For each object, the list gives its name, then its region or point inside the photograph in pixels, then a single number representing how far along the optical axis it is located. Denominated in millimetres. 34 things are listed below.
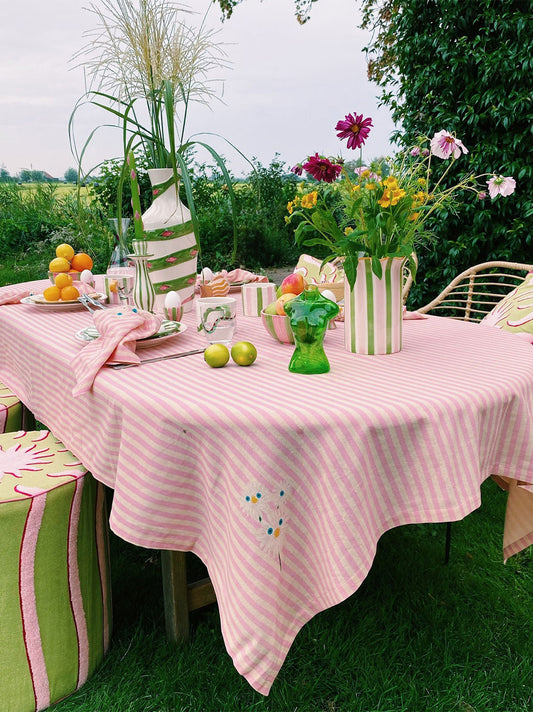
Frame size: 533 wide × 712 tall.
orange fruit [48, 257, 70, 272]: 2502
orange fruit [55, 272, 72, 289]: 2275
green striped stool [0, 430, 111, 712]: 1407
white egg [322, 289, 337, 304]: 1634
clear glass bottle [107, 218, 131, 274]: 2439
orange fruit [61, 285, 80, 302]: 2234
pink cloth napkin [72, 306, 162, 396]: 1434
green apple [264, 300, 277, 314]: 1679
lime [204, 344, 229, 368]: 1451
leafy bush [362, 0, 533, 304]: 3875
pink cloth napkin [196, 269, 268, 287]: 2590
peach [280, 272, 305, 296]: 1742
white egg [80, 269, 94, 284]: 2520
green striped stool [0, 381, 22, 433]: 2160
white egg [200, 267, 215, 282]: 2432
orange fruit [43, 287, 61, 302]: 2229
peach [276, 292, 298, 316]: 1647
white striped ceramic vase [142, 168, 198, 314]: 2023
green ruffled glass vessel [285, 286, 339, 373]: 1369
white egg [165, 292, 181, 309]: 1915
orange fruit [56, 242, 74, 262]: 2570
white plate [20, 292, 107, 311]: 2207
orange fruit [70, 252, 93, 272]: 2580
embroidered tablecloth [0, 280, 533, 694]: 1117
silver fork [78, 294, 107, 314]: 2167
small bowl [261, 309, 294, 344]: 1666
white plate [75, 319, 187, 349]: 1658
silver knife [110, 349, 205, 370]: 1491
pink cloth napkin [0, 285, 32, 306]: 2375
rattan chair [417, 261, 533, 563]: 2427
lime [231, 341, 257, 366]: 1456
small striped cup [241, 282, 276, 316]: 2033
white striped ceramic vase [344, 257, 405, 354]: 1492
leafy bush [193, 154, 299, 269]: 6996
